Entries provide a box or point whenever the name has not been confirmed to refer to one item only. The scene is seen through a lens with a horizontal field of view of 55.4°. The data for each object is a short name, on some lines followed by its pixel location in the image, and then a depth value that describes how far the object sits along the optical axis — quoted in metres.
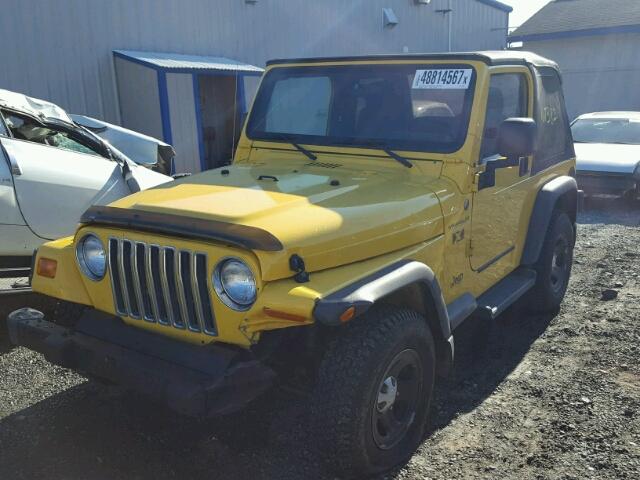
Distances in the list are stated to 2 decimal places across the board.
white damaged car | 4.44
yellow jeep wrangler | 2.54
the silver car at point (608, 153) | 9.20
